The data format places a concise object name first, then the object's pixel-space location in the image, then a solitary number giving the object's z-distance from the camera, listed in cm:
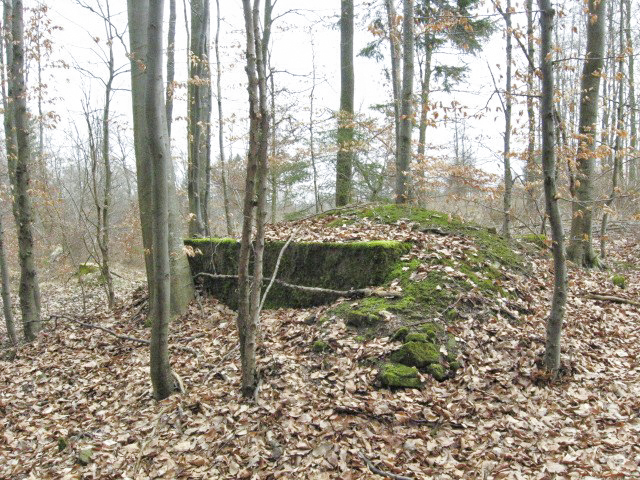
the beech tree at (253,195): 407
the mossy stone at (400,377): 424
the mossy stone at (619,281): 698
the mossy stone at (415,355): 443
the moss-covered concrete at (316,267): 599
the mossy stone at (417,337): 461
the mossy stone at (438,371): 435
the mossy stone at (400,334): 472
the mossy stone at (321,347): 490
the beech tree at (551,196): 387
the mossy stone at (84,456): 402
